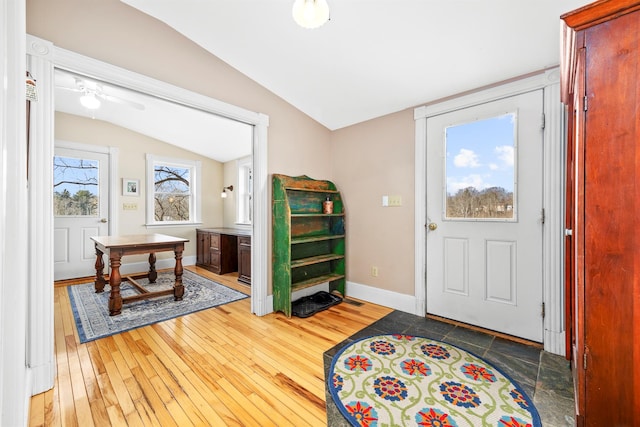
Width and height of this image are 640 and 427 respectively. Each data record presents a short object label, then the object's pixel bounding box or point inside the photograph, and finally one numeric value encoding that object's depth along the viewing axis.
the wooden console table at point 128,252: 2.75
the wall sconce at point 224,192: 5.73
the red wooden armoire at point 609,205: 0.87
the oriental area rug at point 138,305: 2.49
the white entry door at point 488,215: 2.17
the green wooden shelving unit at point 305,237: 2.75
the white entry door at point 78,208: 4.10
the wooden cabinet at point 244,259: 3.92
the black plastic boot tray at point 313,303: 2.83
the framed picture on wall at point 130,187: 4.61
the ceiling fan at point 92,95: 2.84
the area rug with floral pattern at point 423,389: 1.41
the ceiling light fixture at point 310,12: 1.47
